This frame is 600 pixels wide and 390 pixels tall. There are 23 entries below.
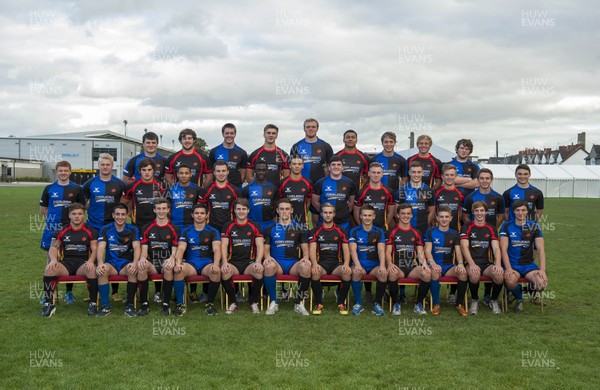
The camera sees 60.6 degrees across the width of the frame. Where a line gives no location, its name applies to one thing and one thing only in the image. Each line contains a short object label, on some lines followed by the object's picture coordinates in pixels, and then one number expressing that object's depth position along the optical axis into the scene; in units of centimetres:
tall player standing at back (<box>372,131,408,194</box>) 775
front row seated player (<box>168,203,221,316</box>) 638
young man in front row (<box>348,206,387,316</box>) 652
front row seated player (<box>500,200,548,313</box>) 673
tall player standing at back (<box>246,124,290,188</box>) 772
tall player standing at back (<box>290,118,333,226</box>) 789
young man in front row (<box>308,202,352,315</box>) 655
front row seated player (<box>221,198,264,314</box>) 649
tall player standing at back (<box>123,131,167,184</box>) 731
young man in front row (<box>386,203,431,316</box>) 656
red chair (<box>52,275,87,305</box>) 632
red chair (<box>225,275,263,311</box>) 652
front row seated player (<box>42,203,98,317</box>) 627
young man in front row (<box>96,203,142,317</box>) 632
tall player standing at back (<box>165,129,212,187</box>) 743
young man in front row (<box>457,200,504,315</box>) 657
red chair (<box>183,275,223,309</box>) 650
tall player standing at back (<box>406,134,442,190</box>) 763
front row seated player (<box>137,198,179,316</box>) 648
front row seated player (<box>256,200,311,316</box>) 651
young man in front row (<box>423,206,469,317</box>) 654
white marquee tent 4019
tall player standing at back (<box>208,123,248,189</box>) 776
